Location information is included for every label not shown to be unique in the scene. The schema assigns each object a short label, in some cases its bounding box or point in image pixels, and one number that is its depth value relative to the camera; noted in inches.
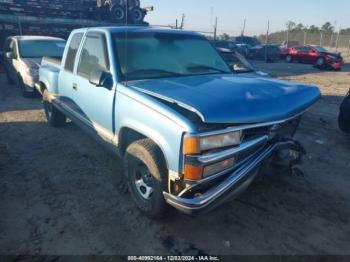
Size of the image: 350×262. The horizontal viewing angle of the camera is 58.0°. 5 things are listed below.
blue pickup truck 103.3
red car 763.4
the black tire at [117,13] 604.6
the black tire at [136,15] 615.2
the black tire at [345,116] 223.0
